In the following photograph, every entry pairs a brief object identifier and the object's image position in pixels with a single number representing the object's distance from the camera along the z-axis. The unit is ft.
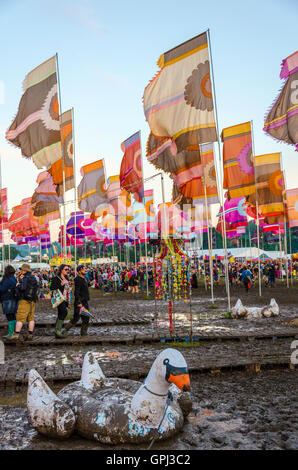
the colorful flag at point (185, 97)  40.29
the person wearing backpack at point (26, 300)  33.14
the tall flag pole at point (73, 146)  60.17
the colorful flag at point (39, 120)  50.47
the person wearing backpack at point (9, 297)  33.88
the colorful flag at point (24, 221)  115.03
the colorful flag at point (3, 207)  88.33
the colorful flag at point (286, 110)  37.97
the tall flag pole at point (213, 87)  41.44
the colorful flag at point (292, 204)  82.54
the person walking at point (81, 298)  34.14
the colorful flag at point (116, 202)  83.25
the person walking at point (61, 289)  33.86
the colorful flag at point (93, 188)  75.82
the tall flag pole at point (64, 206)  52.31
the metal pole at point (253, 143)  54.48
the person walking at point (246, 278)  83.51
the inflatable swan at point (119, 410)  13.75
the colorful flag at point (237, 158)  53.06
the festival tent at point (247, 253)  161.85
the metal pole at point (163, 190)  54.83
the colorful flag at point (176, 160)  45.01
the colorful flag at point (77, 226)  112.41
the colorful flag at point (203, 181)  46.01
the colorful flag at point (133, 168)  58.44
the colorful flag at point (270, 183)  70.18
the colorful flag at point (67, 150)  59.31
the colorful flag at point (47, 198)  57.88
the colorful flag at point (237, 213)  89.45
